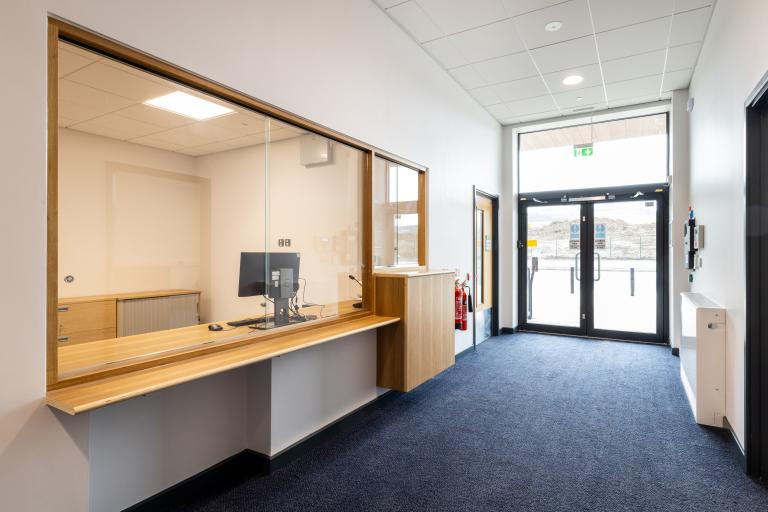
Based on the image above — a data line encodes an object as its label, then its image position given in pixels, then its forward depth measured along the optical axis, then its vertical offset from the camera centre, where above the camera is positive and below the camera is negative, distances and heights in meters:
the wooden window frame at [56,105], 1.53 +0.83
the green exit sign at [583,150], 6.03 +1.52
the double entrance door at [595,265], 5.68 -0.17
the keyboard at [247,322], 2.62 -0.43
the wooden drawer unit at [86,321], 1.70 -0.30
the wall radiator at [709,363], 2.90 -0.79
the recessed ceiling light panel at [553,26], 3.58 +2.00
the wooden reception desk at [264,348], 1.63 -0.51
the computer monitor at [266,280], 2.72 -0.17
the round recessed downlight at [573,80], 4.67 +2.00
